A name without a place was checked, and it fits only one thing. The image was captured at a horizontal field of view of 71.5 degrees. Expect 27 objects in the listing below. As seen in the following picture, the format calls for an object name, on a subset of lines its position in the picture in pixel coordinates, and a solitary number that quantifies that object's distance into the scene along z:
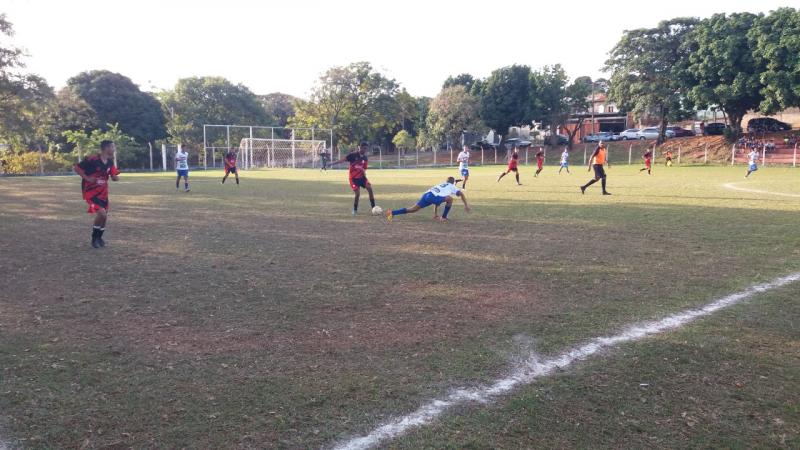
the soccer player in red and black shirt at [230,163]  27.61
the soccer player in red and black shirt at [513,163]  25.48
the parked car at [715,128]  58.81
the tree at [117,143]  52.47
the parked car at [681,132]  64.38
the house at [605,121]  82.44
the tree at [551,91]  64.62
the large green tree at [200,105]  65.00
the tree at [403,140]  71.50
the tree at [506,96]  68.62
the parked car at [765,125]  54.91
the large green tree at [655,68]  52.25
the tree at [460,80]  77.81
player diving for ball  12.66
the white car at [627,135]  65.82
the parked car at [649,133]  63.31
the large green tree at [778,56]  42.94
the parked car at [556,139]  68.31
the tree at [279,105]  92.50
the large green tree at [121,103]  63.34
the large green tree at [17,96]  34.34
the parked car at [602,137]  67.81
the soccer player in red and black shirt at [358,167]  14.50
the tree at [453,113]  65.38
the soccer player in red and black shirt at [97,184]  10.27
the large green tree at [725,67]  46.62
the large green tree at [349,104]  70.19
